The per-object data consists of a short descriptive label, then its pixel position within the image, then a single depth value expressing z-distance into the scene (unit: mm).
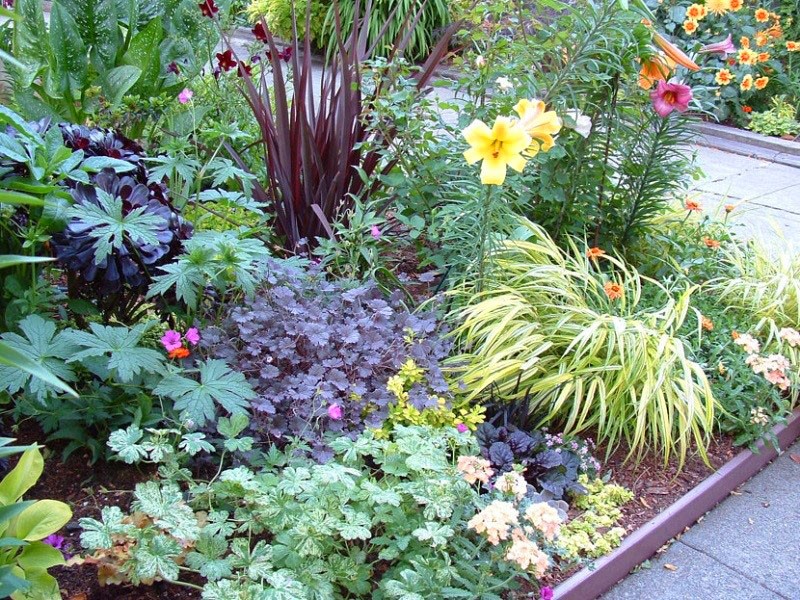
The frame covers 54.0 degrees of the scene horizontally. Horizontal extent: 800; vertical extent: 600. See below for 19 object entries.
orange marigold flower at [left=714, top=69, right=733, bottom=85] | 6125
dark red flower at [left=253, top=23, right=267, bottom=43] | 4176
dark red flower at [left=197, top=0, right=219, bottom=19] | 3756
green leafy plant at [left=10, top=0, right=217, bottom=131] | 3314
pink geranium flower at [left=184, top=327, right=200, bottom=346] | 2229
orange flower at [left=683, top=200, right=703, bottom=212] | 3834
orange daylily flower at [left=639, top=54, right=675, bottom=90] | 3359
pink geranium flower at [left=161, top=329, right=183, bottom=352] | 2151
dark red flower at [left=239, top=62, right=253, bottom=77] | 3602
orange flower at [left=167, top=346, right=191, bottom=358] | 2158
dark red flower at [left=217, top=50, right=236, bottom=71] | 4180
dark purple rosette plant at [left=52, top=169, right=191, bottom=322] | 2096
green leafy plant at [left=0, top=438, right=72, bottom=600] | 1665
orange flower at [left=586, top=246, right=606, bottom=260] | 3428
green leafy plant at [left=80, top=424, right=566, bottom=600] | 1795
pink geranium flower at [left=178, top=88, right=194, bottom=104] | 3506
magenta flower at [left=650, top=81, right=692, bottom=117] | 3201
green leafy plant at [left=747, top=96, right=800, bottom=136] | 7941
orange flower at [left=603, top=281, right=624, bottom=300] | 3145
